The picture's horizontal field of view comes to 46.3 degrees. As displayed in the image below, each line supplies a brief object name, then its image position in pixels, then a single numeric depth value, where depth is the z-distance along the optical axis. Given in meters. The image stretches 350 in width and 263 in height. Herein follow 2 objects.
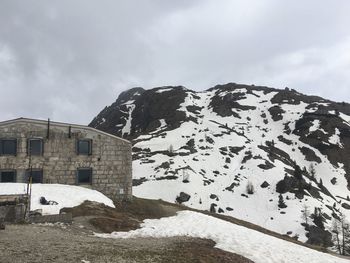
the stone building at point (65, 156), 41.66
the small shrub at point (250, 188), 99.12
